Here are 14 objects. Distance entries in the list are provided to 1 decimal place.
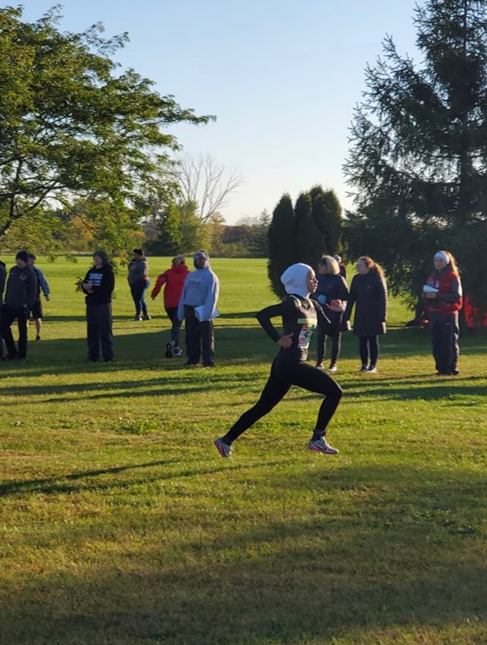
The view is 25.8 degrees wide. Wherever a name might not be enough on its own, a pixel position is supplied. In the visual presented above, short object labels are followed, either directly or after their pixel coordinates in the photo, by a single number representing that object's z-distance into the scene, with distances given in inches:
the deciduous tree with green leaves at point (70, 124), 919.7
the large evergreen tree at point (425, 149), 1121.4
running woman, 370.3
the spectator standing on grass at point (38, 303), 949.6
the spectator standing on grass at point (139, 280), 1219.2
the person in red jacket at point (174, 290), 823.1
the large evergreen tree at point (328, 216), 1628.9
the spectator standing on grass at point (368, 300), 691.4
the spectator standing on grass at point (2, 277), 758.5
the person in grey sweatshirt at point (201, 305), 721.0
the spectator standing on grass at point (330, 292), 673.6
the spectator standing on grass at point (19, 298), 767.7
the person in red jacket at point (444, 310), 674.2
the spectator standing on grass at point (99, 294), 747.4
